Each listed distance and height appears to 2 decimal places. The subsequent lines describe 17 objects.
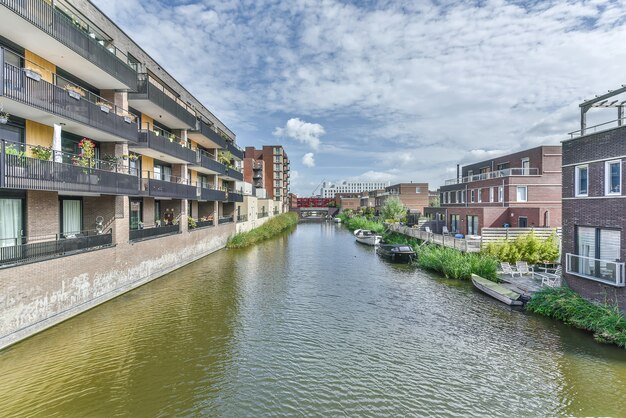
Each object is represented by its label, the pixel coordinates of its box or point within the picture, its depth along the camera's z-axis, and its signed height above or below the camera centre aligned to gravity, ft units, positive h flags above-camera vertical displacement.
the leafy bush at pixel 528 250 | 60.64 -8.21
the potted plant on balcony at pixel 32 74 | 32.56 +13.95
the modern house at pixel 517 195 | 92.63 +4.10
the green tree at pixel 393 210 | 166.44 -1.50
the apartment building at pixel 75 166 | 32.07 +5.09
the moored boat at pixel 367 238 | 124.59 -12.71
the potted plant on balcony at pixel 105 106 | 44.56 +14.47
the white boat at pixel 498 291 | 45.62 -13.09
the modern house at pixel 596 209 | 35.68 -0.18
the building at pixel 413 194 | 219.41 +9.23
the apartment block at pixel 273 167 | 287.28 +37.34
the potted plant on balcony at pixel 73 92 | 38.11 +14.29
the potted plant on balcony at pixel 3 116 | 31.71 +9.60
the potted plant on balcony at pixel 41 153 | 34.88 +6.06
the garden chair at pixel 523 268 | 56.75 -10.93
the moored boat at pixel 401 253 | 85.15 -12.62
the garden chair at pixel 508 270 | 57.36 -11.42
